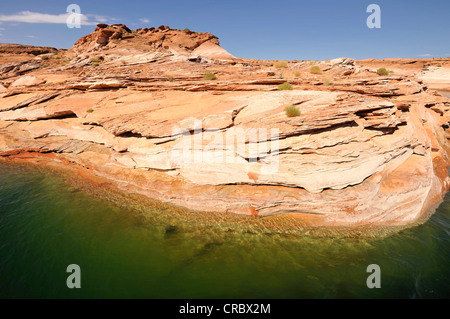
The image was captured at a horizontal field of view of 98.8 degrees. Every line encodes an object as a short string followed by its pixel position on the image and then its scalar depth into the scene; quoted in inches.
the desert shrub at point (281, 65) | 1003.9
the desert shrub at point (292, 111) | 479.2
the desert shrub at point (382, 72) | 849.7
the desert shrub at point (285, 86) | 601.3
